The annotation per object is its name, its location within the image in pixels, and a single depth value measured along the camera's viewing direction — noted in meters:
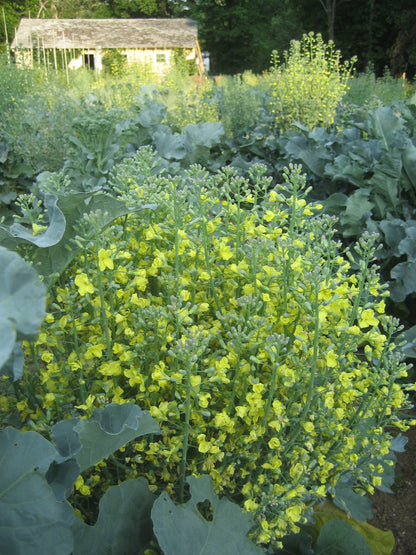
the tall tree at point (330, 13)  27.69
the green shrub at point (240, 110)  7.56
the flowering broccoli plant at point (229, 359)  1.34
